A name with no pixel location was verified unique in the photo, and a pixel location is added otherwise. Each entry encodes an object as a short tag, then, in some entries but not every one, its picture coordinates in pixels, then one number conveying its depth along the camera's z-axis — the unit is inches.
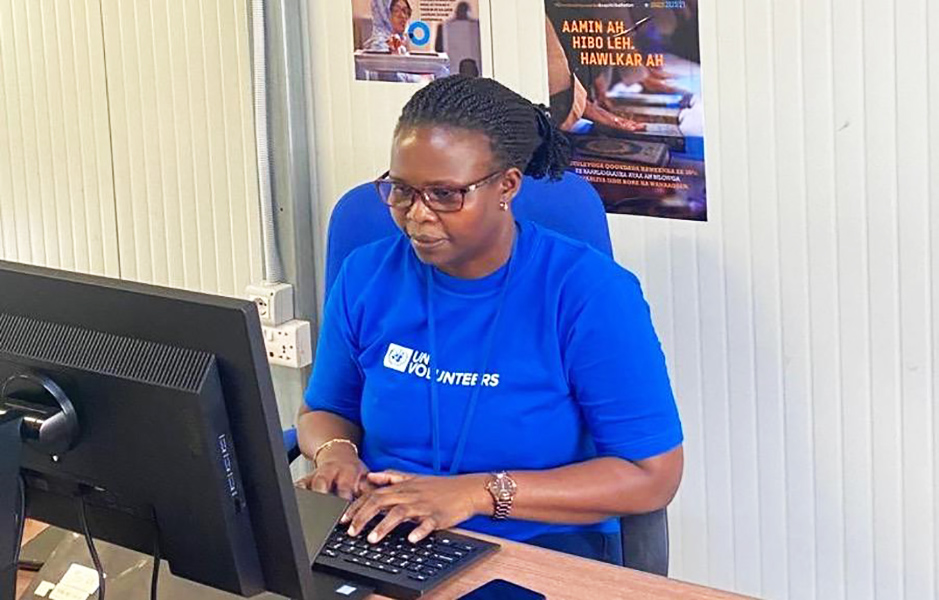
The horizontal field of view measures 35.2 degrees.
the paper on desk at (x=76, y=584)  64.1
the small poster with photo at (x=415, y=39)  103.2
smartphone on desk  61.2
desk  62.7
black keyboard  63.1
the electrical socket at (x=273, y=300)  115.2
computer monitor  49.5
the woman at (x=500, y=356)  75.2
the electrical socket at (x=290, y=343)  115.6
